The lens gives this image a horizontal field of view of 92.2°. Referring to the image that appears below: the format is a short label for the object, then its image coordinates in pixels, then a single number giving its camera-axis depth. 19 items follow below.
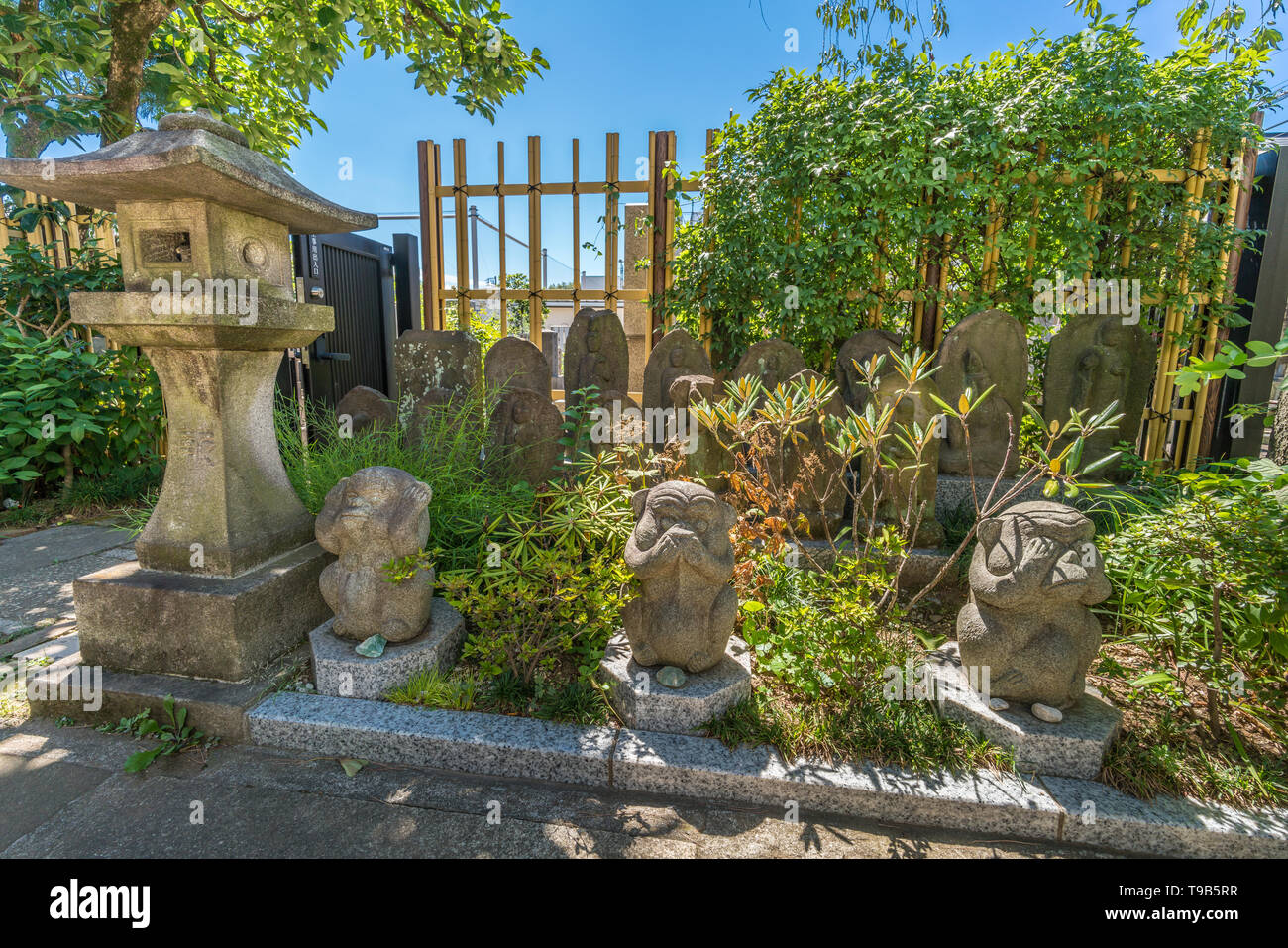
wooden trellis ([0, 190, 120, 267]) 6.20
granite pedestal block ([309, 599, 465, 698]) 2.58
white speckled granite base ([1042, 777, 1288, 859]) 1.99
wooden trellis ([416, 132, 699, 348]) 5.94
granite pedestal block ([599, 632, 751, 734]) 2.39
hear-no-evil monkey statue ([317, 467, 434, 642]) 2.63
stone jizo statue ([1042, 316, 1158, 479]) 4.19
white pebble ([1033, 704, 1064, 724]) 2.25
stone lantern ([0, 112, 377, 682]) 2.61
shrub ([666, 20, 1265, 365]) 4.61
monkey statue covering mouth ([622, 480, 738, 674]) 2.33
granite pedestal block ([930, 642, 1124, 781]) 2.19
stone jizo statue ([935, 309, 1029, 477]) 4.09
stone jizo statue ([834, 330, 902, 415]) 4.59
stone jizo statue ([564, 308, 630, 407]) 4.68
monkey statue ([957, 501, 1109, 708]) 2.16
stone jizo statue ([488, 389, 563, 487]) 4.05
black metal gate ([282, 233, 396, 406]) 6.35
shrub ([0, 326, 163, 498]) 5.07
